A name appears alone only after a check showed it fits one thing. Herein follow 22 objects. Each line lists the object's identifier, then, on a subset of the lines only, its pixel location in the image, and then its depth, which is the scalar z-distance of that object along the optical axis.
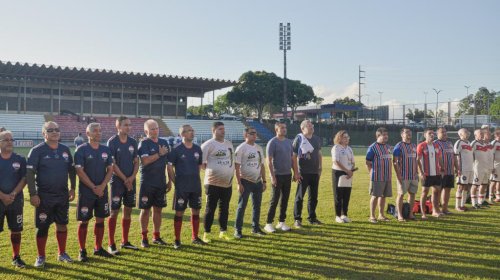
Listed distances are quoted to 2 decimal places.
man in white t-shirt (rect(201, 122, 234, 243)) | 7.06
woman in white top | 8.70
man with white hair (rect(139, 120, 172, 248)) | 6.61
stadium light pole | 57.09
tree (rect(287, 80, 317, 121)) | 79.56
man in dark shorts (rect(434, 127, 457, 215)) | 9.48
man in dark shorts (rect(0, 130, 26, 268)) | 5.62
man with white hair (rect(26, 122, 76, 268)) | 5.70
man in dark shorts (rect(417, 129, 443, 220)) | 9.11
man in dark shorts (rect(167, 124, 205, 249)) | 6.77
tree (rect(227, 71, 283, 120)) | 74.94
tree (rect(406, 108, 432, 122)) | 49.31
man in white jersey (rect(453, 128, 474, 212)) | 10.01
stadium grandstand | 49.38
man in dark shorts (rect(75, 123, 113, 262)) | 6.00
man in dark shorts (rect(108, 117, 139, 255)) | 6.42
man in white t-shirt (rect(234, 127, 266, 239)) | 7.39
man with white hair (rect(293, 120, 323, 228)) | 8.29
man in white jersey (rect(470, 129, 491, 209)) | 10.41
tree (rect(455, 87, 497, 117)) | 43.84
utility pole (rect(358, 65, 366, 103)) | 81.44
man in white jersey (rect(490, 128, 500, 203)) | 11.12
